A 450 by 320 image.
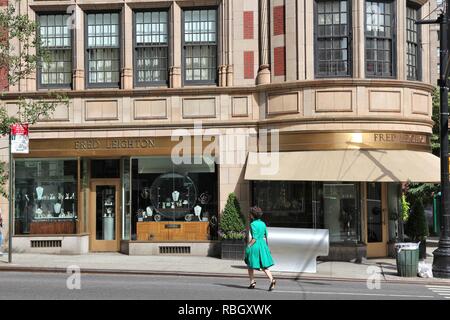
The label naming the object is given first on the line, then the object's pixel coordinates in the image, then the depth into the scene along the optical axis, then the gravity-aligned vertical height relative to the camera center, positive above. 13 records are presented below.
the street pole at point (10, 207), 17.85 -0.68
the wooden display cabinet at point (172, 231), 20.77 -1.60
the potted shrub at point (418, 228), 19.58 -1.50
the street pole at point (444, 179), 16.25 -0.03
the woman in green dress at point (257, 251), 13.38 -1.47
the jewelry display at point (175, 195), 20.94 -0.46
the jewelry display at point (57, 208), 21.33 -0.88
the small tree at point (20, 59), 18.30 +3.56
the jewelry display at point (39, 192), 21.41 -0.32
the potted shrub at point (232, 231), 19.58 -1.54
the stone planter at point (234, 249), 19.55 -2.07
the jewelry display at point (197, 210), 20.89 -0.95
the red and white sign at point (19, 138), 17.84 +1.21
